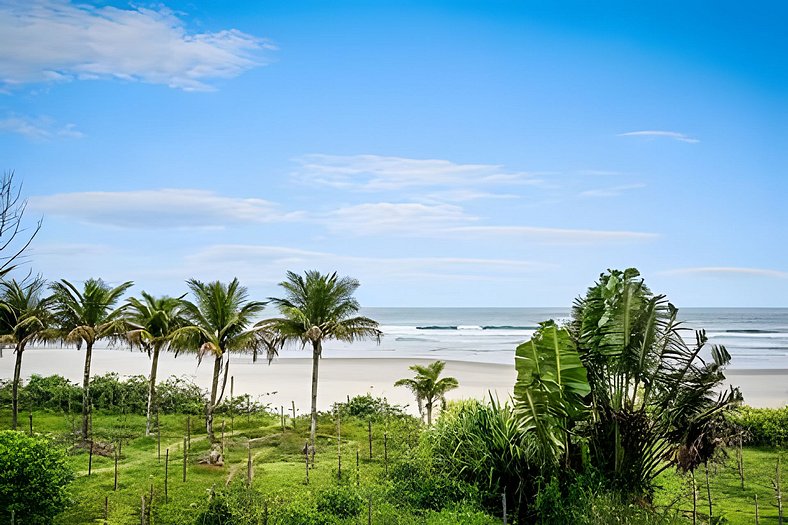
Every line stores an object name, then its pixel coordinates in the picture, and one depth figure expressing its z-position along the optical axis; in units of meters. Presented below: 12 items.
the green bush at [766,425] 20.30
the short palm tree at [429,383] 21.78
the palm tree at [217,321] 20.45
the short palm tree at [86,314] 19.88
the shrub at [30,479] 11.28
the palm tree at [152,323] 20.98
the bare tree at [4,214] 9.73
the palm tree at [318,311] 19.67
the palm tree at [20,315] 19.30
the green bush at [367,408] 24.56
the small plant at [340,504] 11.50
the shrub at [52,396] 24.58
